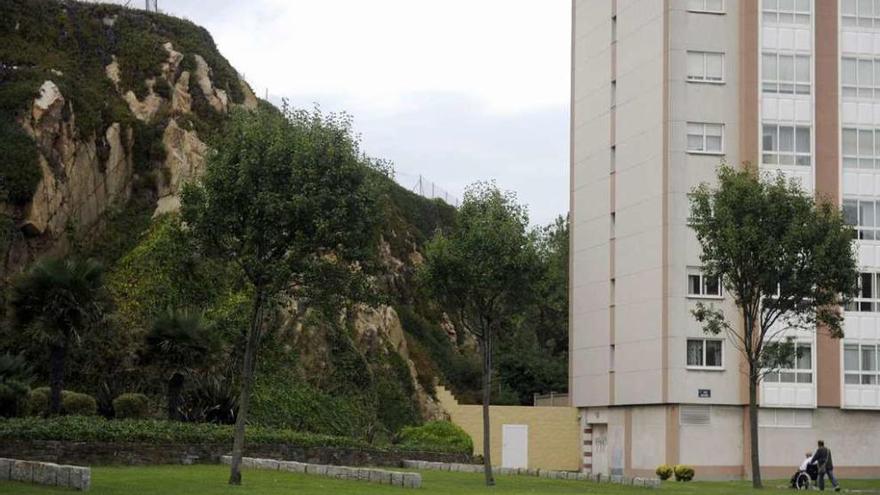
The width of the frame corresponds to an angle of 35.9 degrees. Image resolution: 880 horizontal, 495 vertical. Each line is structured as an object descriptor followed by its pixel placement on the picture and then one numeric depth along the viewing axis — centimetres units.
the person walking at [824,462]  4647
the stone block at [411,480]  3491
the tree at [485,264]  4075
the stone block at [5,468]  3016
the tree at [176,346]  4750
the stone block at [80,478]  2811
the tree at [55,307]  4278
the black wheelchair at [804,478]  4731
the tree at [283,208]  3403
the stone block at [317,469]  3866
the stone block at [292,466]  3925
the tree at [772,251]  4344
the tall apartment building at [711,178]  6234
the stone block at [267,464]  4053
